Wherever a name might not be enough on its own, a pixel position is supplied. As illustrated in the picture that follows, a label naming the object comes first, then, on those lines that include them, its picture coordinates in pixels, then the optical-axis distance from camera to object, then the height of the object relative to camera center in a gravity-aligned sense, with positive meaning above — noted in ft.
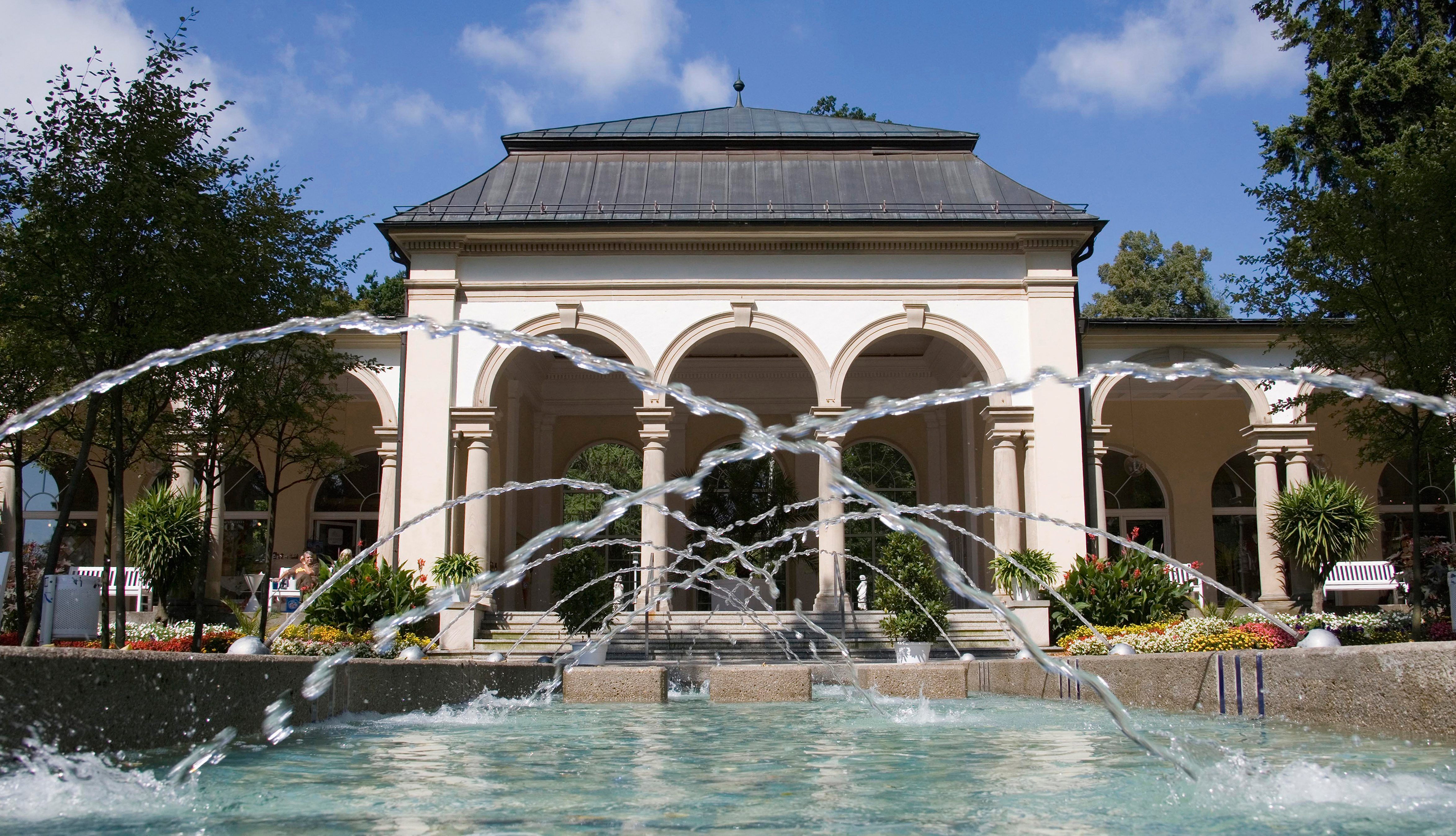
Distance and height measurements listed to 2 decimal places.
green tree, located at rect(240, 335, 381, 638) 54.19 +8.52
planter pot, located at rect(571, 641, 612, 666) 50.06 -3.20
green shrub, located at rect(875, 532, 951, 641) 55.98 -0.70
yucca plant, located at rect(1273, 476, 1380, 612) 62.69 +2.73
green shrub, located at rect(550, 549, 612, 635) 54.44 -0.46
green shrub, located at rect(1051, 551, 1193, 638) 55.26 -0.57
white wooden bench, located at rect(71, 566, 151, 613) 69.87 -0.36
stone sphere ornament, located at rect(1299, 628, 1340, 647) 23.68 -1.19
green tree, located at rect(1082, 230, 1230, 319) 143.64 +35.44
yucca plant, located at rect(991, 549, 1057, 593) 60.34 +0.47
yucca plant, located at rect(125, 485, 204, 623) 63.52 +2.23
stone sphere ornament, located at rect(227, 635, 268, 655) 23.75 -1.29
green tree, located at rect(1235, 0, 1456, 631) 43.29 +11.63
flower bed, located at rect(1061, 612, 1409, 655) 39.83 -2.00
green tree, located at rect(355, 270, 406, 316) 134.82 +33.49
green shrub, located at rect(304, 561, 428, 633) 55.16 -0.83
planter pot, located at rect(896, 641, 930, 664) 52.11 -3.14
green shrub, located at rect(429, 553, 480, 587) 60.49 +0.57
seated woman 62.23 +0.40
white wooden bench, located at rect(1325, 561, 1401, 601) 72.18 +0.06
